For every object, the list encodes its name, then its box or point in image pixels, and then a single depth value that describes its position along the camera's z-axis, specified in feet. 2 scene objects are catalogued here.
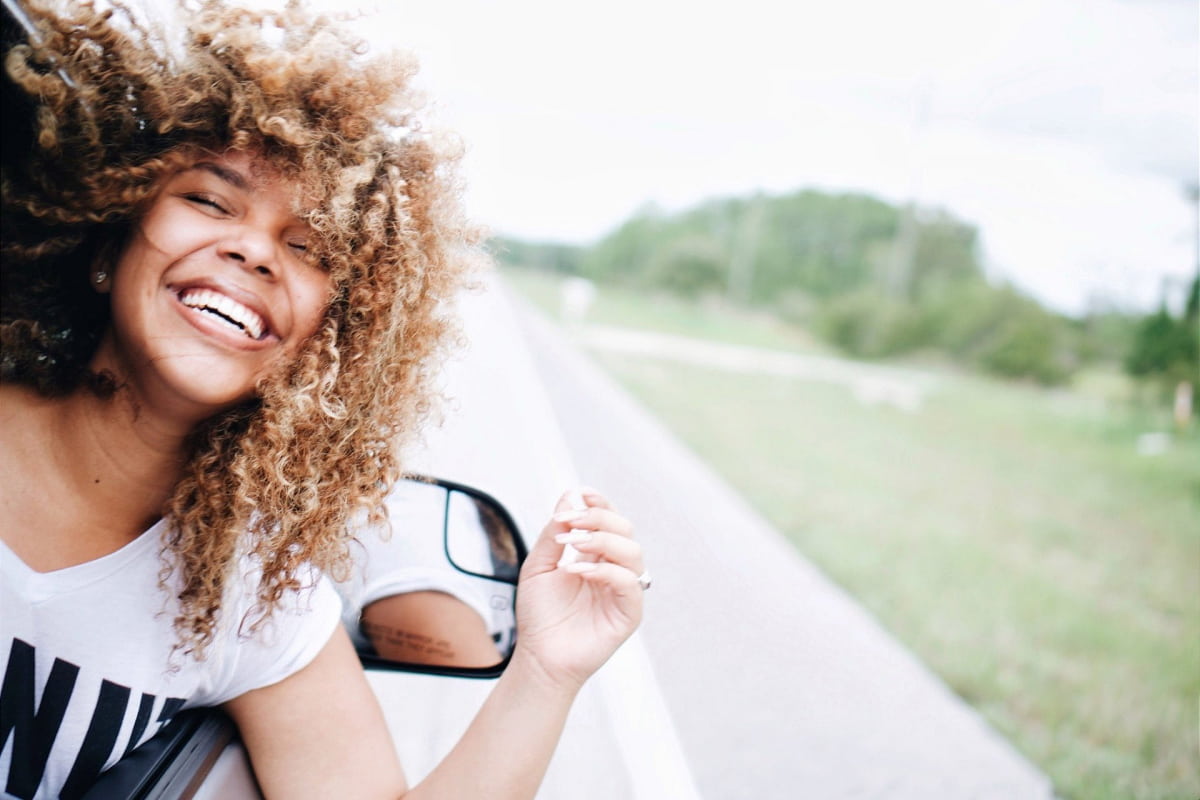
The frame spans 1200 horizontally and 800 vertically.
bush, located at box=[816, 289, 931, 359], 114.42
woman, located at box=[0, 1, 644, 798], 4.27
